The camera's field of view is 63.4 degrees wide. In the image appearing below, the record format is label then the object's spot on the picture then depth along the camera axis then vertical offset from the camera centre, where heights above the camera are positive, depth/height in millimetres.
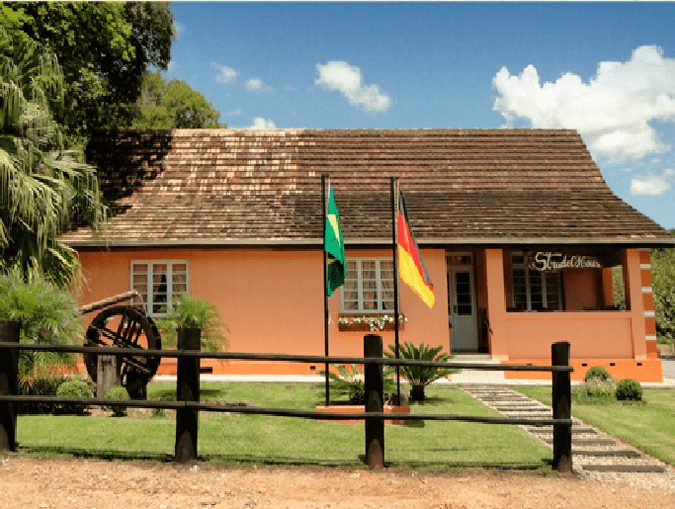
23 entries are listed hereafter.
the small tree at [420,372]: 9375 -940
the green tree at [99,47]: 12902 +7216
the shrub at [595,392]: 9828 -1426
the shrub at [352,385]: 8094 -997
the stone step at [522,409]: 8703 -1489
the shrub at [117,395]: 7543 -1038
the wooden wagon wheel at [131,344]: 8680 -362
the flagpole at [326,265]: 8023 +806
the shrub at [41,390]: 7520 -970
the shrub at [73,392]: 7539 -968
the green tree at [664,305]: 20377 +311
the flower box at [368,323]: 12922 -115
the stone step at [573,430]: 7277 -1545
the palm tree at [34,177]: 8586 +2446
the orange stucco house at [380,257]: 12883 +1488
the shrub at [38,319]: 6859 +53
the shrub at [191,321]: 10219 +5
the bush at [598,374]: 10812 -1172
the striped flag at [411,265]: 7578 +732
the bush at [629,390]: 9750 -1361
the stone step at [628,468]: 5457 -1543
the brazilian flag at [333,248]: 7887 +1014
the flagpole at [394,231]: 7864 +1319
